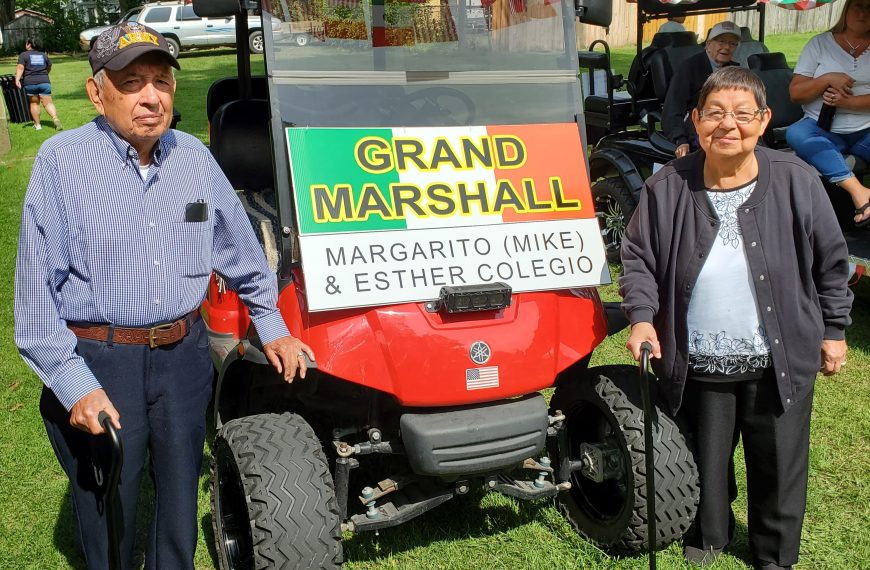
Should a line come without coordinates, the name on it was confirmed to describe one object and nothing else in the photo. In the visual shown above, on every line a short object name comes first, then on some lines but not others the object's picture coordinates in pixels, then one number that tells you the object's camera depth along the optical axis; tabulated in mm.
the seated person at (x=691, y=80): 6125
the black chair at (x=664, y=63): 7223
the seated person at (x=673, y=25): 7836
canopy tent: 5783
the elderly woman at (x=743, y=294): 2875
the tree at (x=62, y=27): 33531
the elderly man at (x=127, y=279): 2375
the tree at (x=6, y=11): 35969
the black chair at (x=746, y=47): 6801
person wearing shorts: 14641
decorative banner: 2998
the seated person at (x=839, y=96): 5172
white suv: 25844
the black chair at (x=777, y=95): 6246
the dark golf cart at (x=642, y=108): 6480
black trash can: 15383
